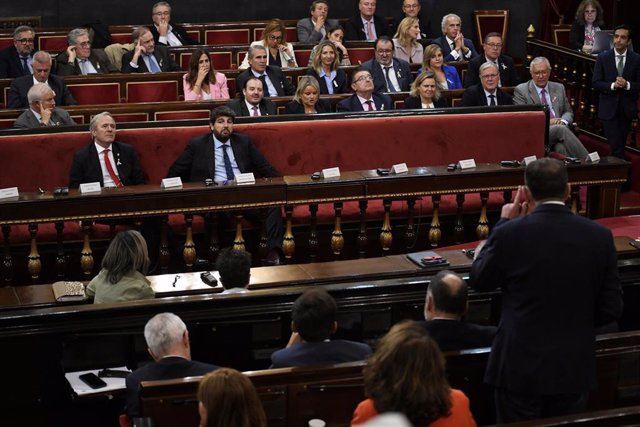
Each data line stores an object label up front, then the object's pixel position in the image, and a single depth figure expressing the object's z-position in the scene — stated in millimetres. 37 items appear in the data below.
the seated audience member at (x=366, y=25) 20641
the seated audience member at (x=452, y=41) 19078
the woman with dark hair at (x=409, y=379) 5434
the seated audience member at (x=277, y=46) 17891
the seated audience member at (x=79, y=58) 17187
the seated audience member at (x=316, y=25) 19984
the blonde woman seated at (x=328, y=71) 16562
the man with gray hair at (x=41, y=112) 13656
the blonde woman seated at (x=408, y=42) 18750
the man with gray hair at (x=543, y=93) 15602
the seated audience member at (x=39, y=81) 15523
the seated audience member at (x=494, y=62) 17156
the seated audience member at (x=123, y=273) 8672
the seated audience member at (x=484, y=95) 15383
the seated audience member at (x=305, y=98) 14281
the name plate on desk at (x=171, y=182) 11391
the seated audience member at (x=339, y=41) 18516
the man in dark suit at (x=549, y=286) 6531
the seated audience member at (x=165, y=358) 6988
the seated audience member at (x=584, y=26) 20391
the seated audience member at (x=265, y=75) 16141
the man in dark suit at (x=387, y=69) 16984
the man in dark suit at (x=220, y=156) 12469
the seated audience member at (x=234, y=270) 8633
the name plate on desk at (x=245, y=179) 11609
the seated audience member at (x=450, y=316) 6984
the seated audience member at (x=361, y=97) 14867
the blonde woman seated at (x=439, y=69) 16687
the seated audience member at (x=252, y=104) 14133
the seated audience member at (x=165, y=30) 19219
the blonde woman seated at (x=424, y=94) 14742
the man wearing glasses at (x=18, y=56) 17312
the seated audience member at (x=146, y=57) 17625
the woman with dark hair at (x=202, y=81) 15946
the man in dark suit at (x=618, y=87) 16219
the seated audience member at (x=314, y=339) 6996
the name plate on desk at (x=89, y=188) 11172
